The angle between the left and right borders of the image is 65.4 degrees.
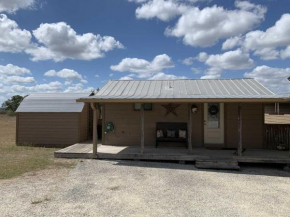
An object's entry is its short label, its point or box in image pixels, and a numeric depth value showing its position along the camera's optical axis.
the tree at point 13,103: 55.00
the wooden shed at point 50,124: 10.67
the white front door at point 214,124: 8.76
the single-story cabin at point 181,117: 8.62
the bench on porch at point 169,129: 8.51
